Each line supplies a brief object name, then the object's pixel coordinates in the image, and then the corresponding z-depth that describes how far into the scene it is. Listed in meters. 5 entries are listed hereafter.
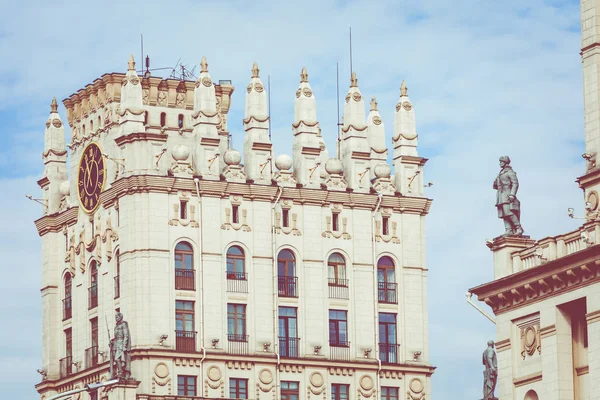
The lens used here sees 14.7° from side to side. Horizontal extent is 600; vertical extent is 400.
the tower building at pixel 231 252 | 134.38
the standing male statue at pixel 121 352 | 130.50
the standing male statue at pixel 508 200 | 97.81
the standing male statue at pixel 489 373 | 102.00
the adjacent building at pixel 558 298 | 91.94
